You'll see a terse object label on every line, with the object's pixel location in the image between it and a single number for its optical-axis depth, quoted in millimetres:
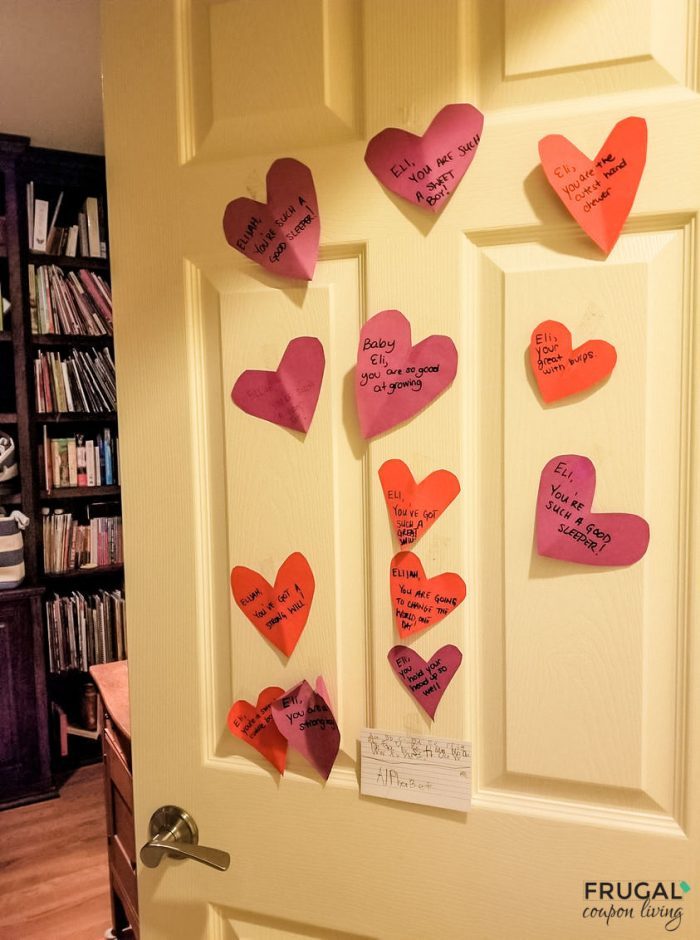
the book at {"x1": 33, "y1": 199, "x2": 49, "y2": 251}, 2965
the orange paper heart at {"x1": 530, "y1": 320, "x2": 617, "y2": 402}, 762
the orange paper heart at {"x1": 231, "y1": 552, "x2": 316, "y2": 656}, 896
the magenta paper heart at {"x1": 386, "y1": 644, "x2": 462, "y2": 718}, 840
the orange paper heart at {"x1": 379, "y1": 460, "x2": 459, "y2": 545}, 831
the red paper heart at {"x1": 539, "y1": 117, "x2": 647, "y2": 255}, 734
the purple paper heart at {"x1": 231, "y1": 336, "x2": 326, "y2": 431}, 868
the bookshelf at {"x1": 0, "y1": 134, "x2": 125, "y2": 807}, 2855
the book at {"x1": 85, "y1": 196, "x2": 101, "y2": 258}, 3121
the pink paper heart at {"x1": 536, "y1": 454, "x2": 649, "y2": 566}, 766
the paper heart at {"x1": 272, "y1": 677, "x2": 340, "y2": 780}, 890
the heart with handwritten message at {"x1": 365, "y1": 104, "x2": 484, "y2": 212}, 786
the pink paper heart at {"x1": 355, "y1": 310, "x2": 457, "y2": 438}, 820
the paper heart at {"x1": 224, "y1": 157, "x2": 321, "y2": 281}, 854
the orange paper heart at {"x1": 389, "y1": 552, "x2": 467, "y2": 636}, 836
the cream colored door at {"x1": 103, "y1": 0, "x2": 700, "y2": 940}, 758
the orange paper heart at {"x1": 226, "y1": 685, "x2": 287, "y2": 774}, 918
